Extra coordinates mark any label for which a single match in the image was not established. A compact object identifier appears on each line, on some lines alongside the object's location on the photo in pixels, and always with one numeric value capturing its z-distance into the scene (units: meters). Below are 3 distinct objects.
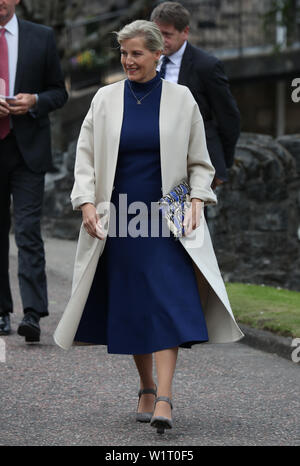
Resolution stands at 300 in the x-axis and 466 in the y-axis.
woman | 9.48
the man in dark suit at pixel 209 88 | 13.43
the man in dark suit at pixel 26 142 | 13.41
